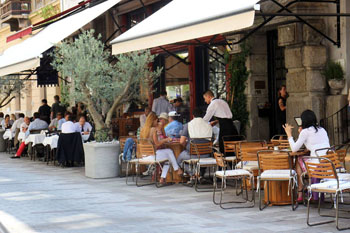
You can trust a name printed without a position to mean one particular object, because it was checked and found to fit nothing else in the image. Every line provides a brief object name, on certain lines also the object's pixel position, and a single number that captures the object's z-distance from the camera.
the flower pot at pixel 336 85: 13.33
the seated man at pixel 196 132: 12.08
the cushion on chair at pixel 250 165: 10.23
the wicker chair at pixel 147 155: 12.16
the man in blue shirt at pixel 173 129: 13.01
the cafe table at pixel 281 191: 9.62
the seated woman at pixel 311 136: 9.11
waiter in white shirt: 12.85
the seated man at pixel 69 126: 16.17
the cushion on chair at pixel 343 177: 8.42
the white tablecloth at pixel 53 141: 17.16
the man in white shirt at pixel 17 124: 21.52
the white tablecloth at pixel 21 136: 20.17
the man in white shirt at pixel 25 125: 20.16
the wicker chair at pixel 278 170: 9.16
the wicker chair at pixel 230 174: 9.72
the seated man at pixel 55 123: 18.92
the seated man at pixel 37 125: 19.25
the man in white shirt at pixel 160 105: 18.80
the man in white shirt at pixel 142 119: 18.01
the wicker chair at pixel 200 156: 11.52
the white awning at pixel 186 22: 8.76
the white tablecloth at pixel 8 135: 22.05
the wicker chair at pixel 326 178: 7.88
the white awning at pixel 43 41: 16.30
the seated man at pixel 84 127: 16.79
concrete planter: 13.89
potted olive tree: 13.91
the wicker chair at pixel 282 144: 11.21
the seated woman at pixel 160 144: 12.17
